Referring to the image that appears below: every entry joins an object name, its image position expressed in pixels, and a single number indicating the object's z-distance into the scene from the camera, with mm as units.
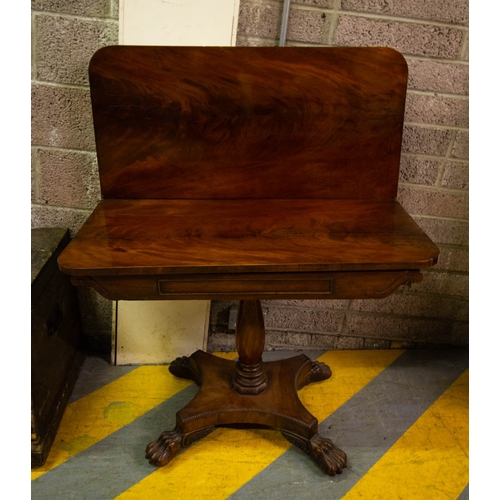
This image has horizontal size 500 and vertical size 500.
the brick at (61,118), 1646
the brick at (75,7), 1543
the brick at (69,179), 1736
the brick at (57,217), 1812
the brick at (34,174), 1726
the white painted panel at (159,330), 1907
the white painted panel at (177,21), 1530
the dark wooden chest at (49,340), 1533
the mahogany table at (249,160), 1433
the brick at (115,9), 1543
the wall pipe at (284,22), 1549
